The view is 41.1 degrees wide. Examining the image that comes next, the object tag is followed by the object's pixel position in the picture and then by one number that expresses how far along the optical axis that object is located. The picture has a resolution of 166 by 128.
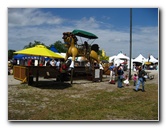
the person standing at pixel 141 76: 7.86
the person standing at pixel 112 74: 10.53
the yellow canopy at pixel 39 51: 7.45
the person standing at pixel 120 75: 8.90
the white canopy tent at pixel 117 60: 16.06
